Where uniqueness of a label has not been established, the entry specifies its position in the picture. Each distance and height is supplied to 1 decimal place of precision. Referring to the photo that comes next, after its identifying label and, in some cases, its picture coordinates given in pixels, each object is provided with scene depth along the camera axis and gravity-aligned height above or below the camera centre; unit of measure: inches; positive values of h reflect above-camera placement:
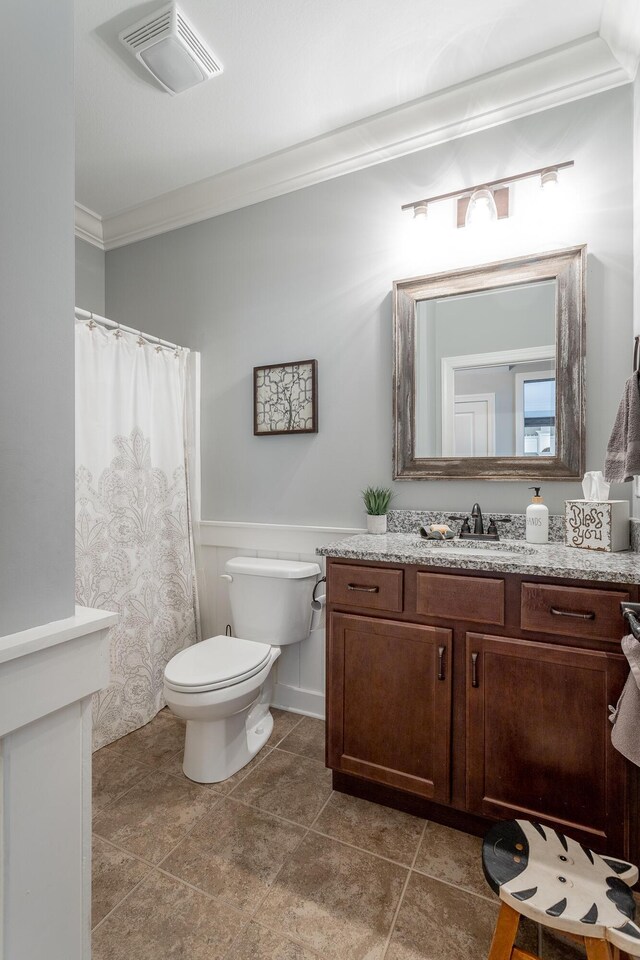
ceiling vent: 63.0 +60.4
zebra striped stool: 39.1 -38.0
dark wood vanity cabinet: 52.6 -28.9
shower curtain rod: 79.7 +27.3
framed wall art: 90.5 +14.9
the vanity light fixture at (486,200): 73.3 +43.4
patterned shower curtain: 81.2 -7.4
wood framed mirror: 70.4 +16.5
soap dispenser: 67.7 -7.0
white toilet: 68.2 -30.3
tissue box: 61.7 -7.1
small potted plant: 81.0 -6.3
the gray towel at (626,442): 53.6 +3.6
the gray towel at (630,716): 41.8 -22.7
